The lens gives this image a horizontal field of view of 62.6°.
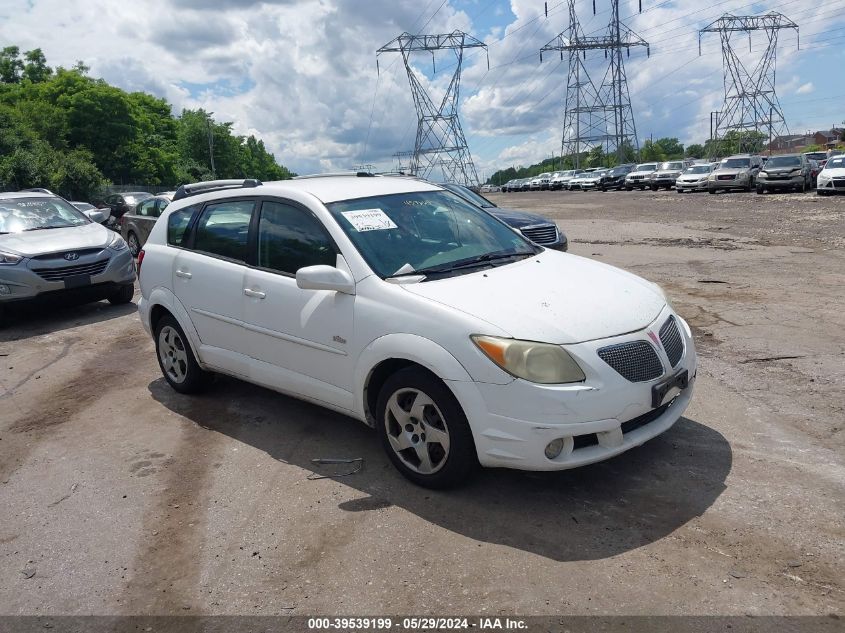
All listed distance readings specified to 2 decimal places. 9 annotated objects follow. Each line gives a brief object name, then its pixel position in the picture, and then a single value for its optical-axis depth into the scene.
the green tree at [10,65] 71.88
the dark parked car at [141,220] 15.69
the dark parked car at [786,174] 29.22
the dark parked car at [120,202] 21.66
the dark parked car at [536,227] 10.88
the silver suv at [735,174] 32.97
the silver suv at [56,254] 9.06
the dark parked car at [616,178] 49.22
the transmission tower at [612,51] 63.50
